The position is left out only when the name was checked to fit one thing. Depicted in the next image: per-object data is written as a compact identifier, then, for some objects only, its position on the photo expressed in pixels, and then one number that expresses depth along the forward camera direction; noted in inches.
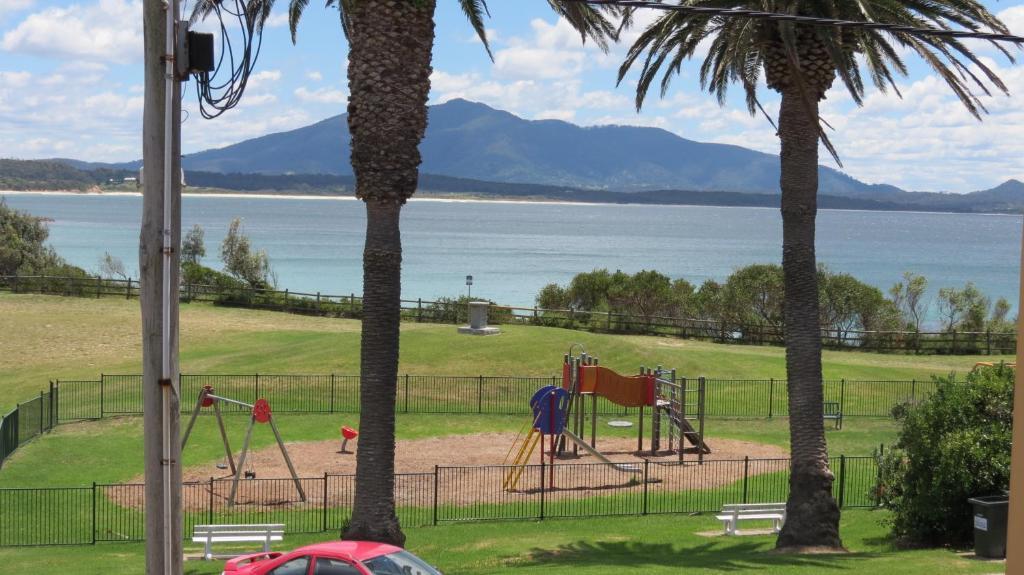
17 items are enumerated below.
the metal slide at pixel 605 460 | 1119.4
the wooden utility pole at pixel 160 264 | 437.1
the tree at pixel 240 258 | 3277.6
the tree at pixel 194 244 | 4249.5
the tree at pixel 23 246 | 3122.5
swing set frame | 988.6
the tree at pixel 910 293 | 2898.6
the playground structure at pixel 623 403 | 1153.7
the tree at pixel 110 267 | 3779.5
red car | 565.3
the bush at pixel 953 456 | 741.9
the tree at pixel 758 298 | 2447.1
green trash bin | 694.5
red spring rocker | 1176.8
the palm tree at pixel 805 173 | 782.5
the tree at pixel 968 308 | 2657.7
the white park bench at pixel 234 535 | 809.1
